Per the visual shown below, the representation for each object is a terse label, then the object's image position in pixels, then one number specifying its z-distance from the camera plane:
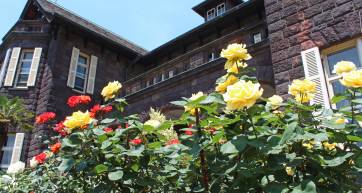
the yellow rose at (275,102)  1.94
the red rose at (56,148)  2.64
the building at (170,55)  5.77
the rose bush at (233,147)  1.63
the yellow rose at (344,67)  2.01
